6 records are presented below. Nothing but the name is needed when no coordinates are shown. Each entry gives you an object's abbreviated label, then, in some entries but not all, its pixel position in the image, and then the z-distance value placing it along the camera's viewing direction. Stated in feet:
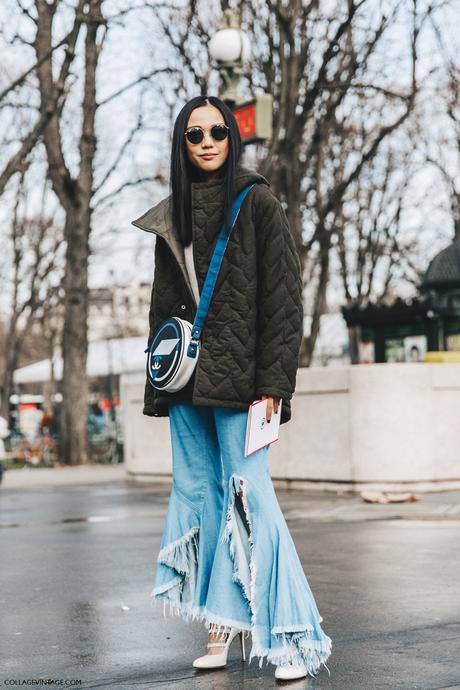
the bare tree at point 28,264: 117.80
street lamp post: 41.88
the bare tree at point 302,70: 61.77
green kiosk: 57.72
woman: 12.69
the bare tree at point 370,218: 104.01
